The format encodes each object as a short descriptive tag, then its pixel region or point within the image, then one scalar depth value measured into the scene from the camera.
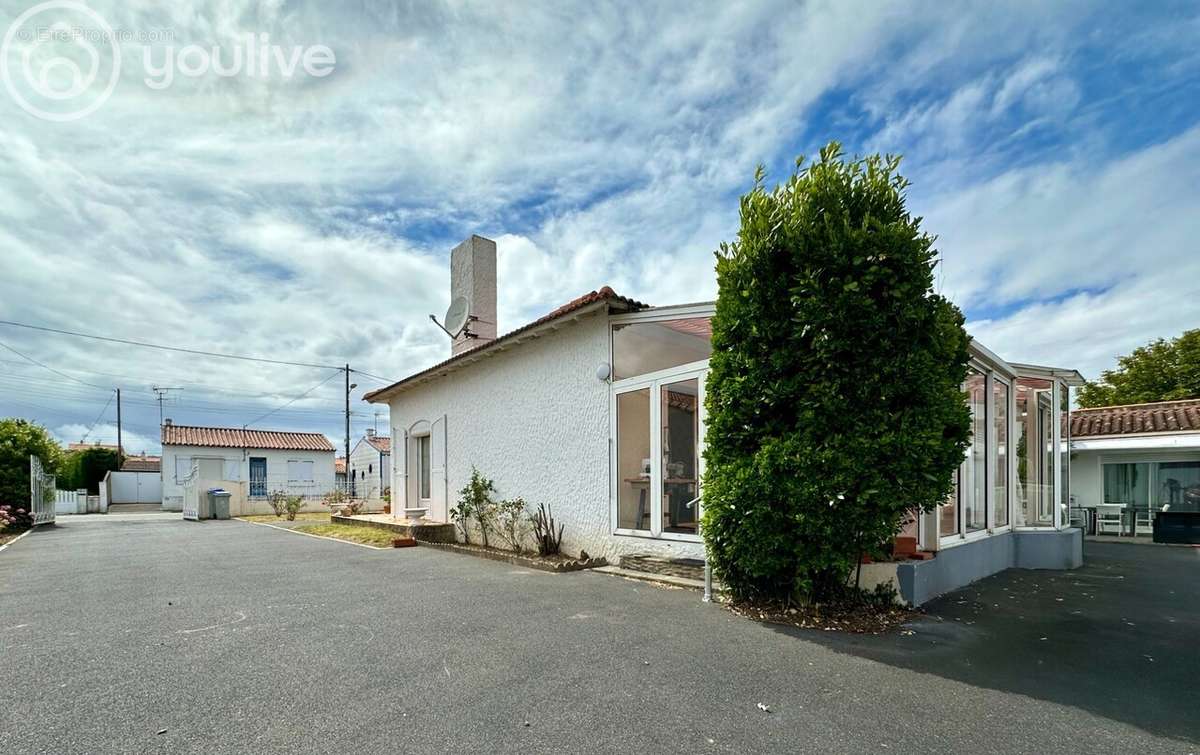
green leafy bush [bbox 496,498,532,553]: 9.97
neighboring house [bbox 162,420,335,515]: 28.22
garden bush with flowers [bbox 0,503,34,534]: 13.95
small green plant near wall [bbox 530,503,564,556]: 9.23
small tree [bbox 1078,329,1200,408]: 24.03
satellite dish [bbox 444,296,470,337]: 14.33
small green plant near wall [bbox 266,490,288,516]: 20.83
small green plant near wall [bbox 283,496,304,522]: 19.45
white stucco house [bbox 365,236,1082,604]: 7.46
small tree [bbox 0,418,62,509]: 14.87
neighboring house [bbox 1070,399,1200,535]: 14.73
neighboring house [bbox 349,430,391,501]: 29.90
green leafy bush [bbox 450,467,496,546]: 10.89
